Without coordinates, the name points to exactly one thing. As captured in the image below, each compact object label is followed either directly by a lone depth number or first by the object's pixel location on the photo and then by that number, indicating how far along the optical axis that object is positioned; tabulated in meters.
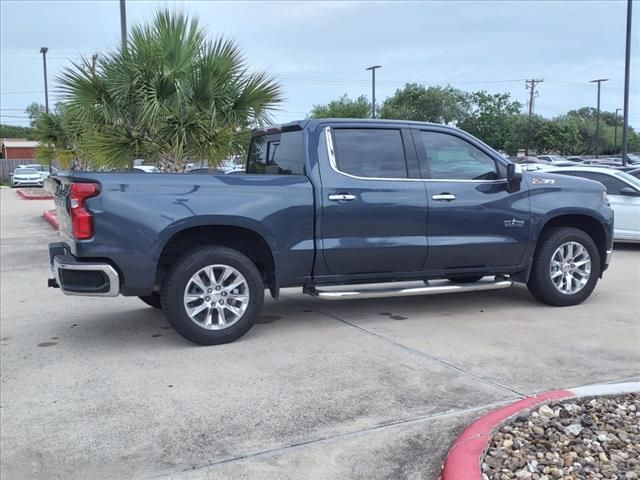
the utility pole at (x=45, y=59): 43.62
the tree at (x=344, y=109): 47.75
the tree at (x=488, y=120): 61.28
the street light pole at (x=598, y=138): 70.61
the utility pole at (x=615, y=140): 79.11
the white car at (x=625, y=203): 11.87
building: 68.39
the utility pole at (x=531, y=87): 74.12
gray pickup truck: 5.64
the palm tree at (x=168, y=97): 10.28
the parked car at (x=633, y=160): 37.59
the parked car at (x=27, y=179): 42.00
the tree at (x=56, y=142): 15.73
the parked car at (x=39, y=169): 43.83
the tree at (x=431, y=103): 58.97
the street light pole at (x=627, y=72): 22.48
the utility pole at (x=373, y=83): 41.46
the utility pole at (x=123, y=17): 13.60
